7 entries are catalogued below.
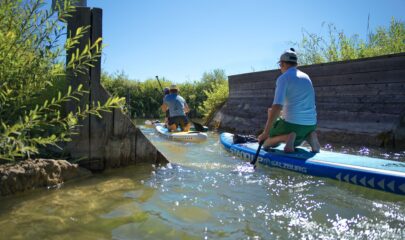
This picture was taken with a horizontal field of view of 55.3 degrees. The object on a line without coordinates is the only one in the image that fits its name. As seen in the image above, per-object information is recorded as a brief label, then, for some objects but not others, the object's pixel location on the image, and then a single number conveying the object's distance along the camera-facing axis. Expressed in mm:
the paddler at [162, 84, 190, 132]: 11891
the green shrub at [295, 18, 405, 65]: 11102
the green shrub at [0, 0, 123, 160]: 2802
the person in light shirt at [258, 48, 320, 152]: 6008
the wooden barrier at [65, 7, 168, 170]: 5629
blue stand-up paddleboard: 4688
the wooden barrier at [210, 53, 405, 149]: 8547
